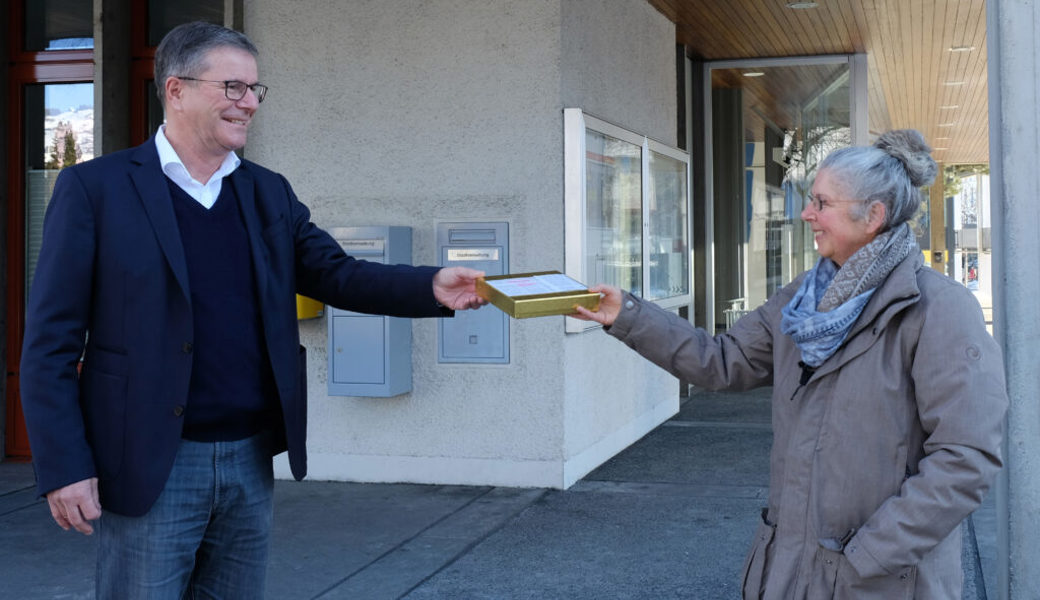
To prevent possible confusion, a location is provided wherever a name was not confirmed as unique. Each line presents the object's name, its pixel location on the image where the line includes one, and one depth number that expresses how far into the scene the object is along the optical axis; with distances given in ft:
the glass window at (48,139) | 25.55
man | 8.18
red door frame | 25.43
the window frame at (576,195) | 21.74
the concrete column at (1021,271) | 11.83
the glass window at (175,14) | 25.05
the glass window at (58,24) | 25.53
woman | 7.31
